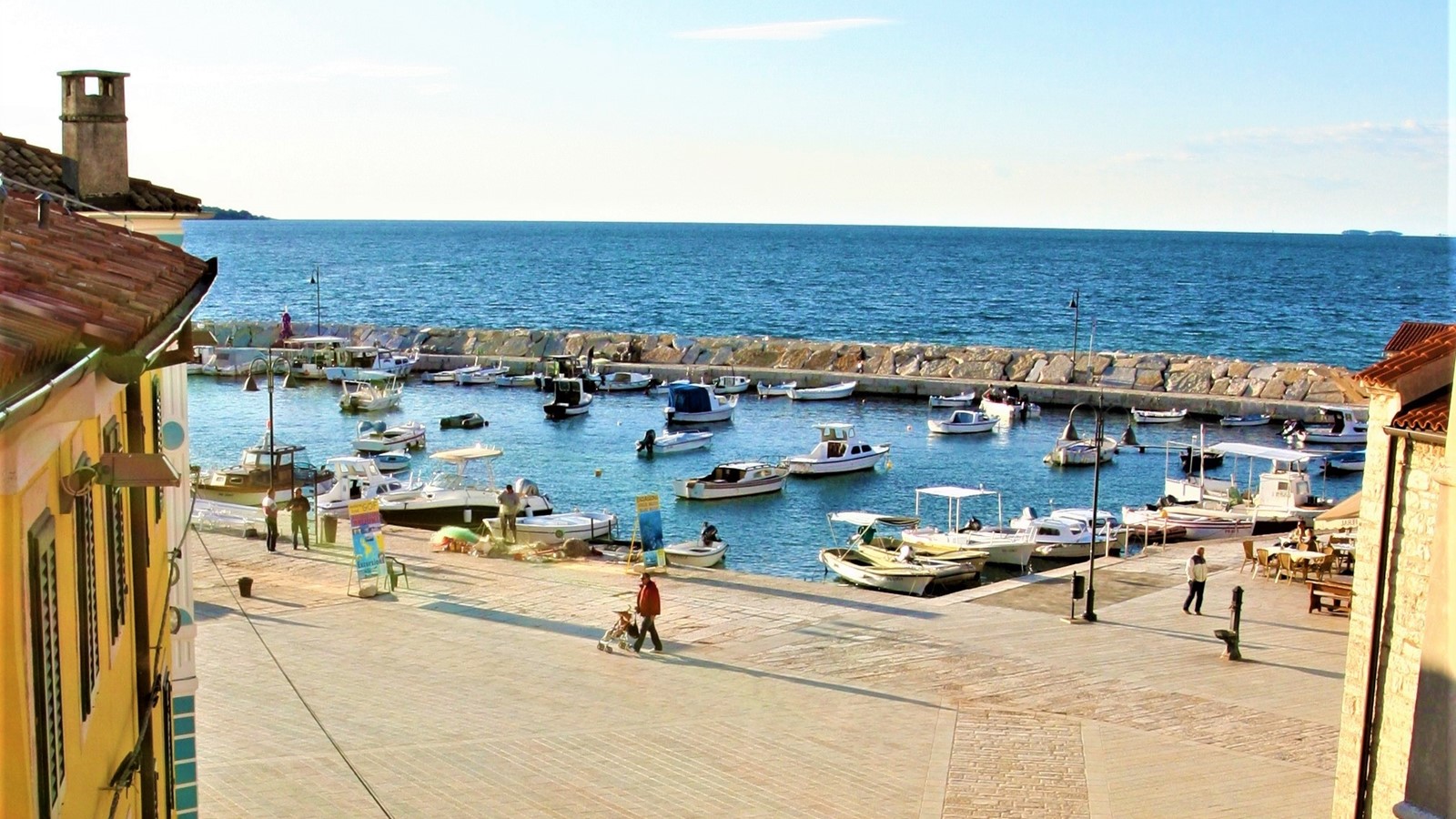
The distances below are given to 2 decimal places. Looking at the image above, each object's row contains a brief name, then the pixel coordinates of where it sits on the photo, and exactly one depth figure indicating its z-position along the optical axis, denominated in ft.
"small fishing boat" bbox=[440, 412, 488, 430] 202.80
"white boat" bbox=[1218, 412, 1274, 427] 208.03
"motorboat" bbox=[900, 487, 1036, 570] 116.67
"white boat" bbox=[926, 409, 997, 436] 198.39
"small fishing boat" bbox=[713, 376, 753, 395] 233.96
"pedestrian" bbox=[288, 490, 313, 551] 104.42
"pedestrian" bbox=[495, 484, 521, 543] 111.45
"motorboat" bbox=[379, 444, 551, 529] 135.64
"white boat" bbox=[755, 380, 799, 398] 235.81
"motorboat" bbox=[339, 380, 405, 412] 216.54
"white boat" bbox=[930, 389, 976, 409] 220.43
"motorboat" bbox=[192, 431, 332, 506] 144.15
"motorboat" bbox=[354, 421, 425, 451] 179.42
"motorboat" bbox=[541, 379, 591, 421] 212.02
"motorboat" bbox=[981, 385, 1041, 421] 211.82
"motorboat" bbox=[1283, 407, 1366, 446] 186.91
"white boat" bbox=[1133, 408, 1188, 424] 209.46
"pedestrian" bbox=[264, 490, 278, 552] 103.76
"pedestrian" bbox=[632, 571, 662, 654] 73.36
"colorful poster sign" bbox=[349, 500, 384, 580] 85.97
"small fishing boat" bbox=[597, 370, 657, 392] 240.73
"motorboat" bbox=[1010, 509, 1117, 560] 120.16
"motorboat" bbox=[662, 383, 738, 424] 204.44
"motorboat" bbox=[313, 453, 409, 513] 135.23
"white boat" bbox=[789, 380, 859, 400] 233.35
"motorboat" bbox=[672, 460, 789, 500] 151.33
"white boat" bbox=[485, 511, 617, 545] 116.98
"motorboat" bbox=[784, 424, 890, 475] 165.37
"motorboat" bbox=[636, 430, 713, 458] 182.09
